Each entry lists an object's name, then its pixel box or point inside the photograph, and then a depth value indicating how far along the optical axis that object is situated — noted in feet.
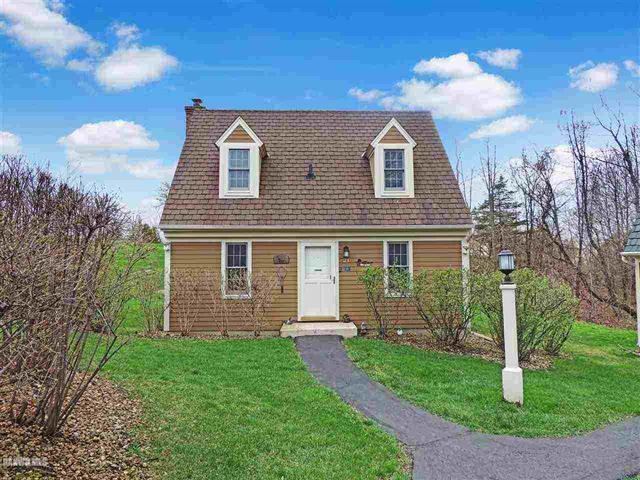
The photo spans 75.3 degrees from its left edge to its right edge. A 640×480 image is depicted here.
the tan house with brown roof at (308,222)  38.81
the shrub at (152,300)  36.01
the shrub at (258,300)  36.78
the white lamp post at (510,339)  20.88
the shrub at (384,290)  35.63
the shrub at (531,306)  28.81
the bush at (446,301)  32.24
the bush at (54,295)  10.84
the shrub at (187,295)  37.40
